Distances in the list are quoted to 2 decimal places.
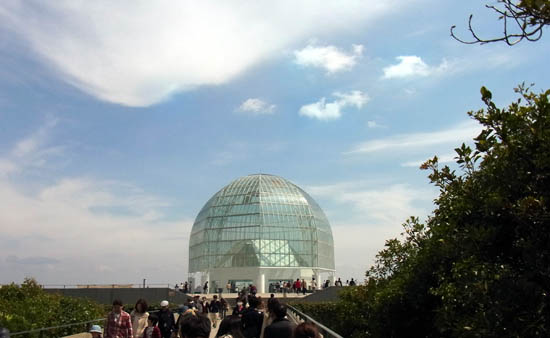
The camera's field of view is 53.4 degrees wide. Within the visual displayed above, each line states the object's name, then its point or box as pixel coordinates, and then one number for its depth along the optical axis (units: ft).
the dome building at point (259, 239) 213.25
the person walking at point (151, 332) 33.32
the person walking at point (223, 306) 92.73
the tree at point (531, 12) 11.95
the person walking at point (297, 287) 155.74
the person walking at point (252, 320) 28.66
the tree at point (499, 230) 15.72
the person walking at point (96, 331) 29.19
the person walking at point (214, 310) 82.43
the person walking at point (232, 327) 20.67
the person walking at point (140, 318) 34.76
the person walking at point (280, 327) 20.71
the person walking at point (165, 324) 37.40
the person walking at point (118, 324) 32.65
